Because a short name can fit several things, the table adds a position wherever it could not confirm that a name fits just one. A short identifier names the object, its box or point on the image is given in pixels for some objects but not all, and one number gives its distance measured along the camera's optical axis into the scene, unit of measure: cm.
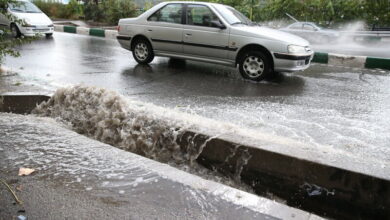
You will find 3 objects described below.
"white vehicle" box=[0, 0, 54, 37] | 1320
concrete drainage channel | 293
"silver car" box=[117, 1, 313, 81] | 725
